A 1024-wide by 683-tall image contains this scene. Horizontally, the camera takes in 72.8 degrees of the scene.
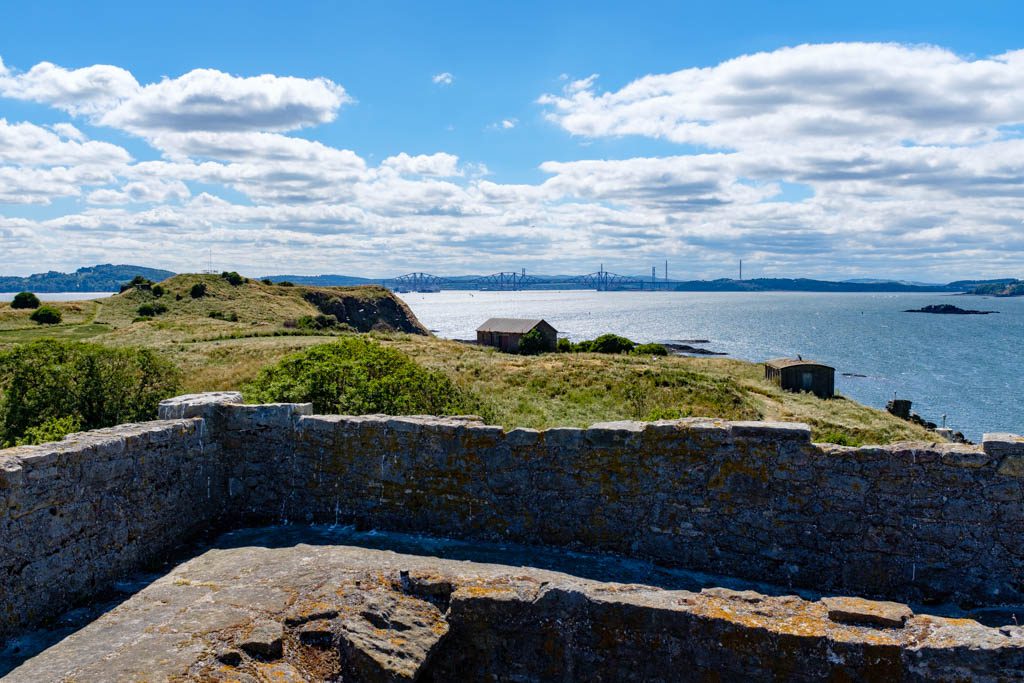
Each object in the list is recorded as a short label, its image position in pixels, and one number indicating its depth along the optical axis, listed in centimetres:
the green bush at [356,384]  1325
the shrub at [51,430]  1199
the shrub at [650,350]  6360
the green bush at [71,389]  1569
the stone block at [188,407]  873
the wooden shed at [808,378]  4956
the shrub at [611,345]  6331
